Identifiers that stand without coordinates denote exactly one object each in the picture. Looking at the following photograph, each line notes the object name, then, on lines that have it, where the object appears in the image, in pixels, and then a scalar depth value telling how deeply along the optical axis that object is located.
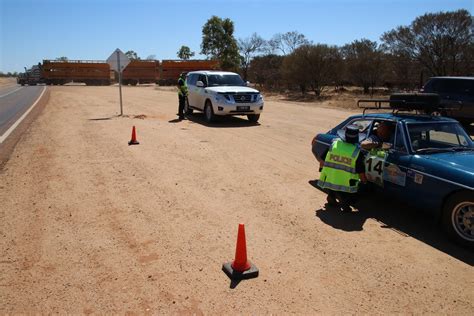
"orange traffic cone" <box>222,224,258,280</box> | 4.17
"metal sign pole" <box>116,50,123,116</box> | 17.51
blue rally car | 4.86
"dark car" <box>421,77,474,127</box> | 14.32
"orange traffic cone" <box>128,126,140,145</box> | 10.88
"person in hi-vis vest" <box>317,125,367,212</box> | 5.80
